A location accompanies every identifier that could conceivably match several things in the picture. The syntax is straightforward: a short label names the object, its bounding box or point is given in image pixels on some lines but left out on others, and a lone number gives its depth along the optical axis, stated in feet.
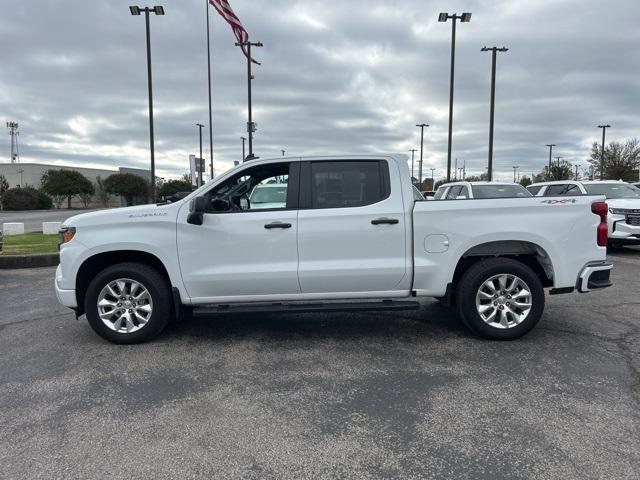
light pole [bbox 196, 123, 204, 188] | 78.79
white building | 244.83
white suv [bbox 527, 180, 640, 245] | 36.68
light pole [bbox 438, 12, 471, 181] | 80.43
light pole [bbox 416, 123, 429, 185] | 171.69
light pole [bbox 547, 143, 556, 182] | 215.31
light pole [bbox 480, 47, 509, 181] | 85.35
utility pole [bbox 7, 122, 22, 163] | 319.25
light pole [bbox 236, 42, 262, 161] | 76.89
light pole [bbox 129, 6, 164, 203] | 66.72
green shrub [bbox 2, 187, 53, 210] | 168.25
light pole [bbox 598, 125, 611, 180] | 165.01
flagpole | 93.97
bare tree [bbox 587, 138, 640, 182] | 168.96
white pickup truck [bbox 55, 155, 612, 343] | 16.08
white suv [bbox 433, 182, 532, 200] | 44.14
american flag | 68.80
